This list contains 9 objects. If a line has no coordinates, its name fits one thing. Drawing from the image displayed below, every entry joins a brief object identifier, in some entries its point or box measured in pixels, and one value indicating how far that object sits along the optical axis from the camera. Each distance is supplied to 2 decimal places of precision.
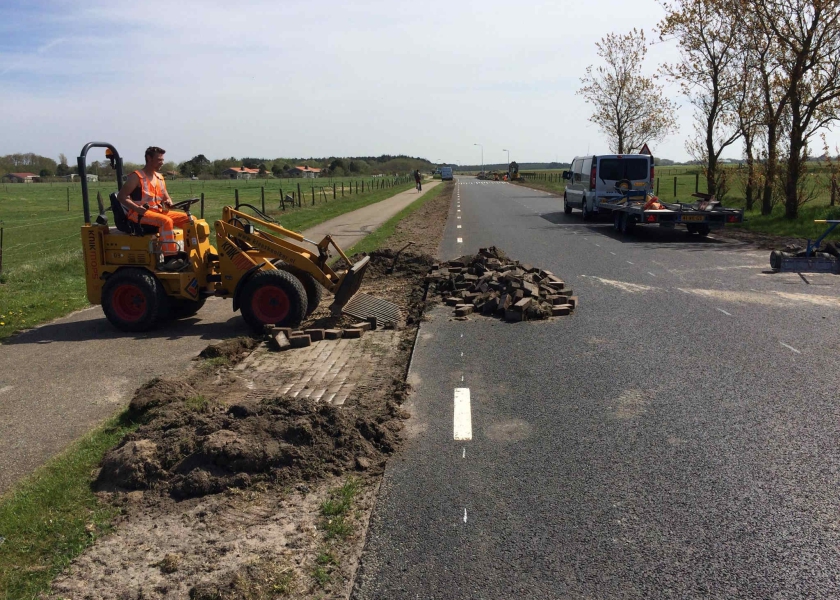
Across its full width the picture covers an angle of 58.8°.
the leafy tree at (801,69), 21.06
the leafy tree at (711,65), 27.34
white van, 23.33
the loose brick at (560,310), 9.72
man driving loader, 8.79
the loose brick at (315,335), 8.57
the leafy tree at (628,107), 42.47
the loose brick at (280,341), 8.14
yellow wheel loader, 8.94
